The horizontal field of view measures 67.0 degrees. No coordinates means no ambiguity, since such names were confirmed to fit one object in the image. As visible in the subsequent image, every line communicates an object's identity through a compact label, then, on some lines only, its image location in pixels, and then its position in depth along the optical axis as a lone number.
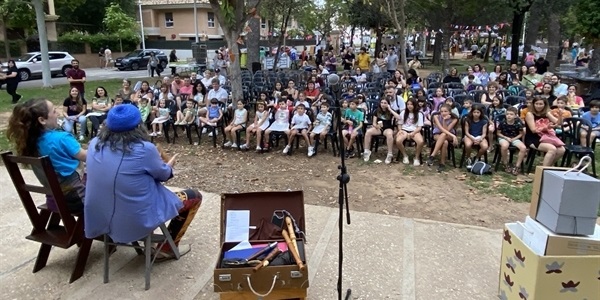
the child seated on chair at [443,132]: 6.81
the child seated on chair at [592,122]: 6.90
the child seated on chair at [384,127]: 7.20
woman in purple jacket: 3.11
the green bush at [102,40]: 31.73
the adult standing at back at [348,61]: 21.52
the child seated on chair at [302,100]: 8.19
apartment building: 42.28
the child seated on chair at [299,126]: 7.66
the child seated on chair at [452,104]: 7.32
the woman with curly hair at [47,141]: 3.35
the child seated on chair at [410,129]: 7.03
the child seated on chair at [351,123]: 7.49
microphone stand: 2.89
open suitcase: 2.85
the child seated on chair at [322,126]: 7.58
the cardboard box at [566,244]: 2.77
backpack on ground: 6.55
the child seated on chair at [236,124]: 8.14
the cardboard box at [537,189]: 3.01
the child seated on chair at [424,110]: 7.46
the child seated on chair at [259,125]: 7.88
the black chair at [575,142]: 6.38
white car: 21.75
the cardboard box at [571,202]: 2.68
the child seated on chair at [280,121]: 7.80
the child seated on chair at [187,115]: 8.63
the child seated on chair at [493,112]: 7.06
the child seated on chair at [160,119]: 8.79
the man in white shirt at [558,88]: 9.00
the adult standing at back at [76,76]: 11.16
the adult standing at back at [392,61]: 17.06
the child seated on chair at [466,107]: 7.59
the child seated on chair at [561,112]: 6.99
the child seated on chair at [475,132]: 6.75
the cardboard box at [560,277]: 2.75
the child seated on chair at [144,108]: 9.05
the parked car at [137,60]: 28.23
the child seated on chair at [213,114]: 8.48
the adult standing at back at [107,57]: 31.61
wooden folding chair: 3.25
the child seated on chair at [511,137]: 6.58
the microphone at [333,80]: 2.80
